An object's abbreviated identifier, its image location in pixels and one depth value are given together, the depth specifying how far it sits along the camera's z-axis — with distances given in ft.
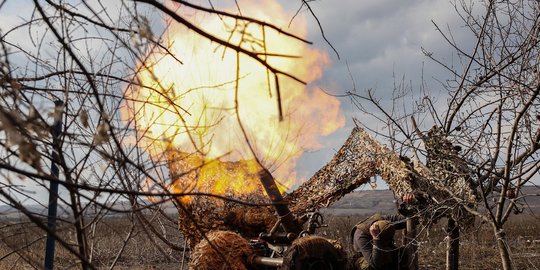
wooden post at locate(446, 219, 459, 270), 28.71
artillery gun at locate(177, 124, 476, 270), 24.21
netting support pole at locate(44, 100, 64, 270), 8.03
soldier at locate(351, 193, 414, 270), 26.12
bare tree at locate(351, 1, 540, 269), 19.79
